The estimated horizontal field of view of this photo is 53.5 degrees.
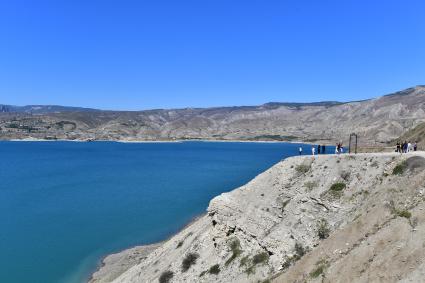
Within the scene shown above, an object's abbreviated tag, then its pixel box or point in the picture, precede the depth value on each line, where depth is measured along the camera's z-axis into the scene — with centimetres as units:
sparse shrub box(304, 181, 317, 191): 3206
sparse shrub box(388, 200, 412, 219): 2198
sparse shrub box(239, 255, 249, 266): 2982
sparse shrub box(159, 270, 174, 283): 3278
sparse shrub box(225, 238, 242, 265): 3119
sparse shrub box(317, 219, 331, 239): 2733
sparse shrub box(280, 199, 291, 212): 3193
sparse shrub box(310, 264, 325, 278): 2212
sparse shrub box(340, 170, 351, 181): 3115
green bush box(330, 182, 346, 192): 3039
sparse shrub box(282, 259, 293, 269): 2680
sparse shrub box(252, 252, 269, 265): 2898
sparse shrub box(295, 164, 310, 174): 3460
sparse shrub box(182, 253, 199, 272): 3286
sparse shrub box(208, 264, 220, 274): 3092
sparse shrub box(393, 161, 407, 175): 2853
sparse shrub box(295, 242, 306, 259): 2708
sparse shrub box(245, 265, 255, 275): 2860
